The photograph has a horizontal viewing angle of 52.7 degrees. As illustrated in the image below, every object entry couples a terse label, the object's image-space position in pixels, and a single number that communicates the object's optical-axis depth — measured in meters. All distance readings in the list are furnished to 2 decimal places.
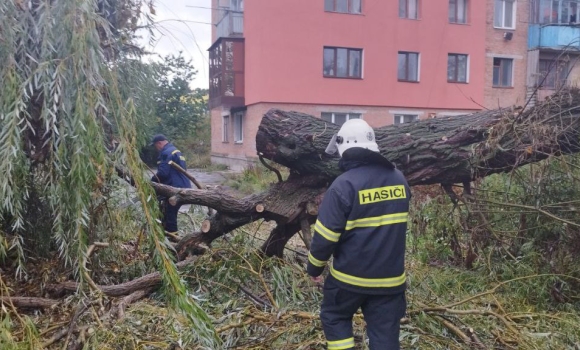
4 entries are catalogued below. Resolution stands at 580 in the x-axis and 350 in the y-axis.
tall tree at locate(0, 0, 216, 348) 3.58
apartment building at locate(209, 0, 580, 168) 20.02
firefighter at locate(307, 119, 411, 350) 3.14
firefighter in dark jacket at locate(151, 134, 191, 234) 7.18
